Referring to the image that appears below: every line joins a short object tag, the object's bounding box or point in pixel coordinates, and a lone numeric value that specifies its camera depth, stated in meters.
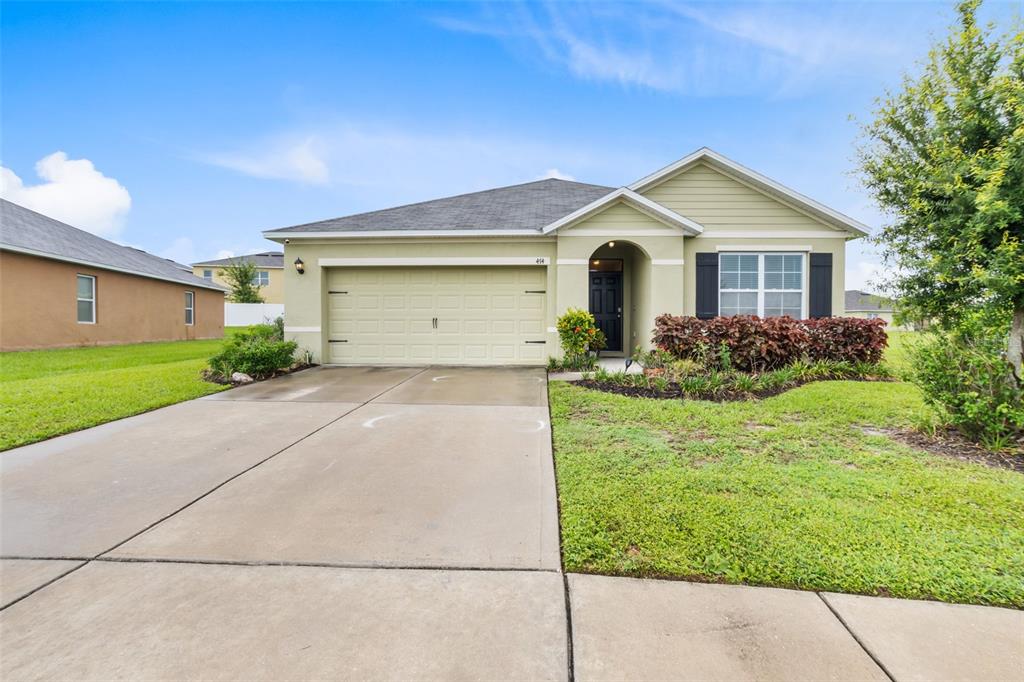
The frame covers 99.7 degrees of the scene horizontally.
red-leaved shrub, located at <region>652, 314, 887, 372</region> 8.15
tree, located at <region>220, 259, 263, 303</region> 30.24
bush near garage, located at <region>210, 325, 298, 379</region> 8.36
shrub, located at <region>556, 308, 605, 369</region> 9.08
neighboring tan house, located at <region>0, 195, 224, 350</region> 11.92
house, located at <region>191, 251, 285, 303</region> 37.44
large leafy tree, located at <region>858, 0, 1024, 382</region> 3.93
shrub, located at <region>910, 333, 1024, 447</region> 4.08
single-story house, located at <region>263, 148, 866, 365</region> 9.66
